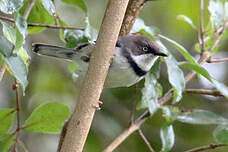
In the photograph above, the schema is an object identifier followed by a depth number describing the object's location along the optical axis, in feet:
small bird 18.85
